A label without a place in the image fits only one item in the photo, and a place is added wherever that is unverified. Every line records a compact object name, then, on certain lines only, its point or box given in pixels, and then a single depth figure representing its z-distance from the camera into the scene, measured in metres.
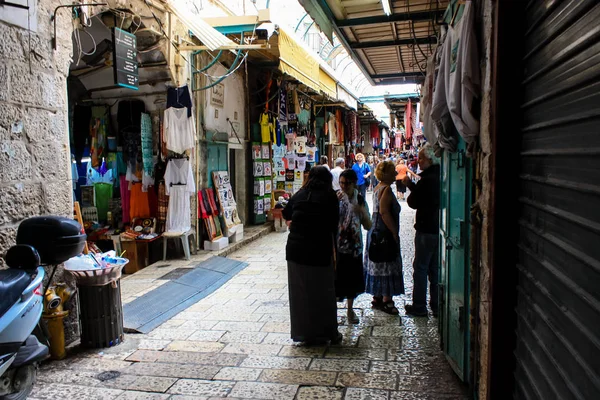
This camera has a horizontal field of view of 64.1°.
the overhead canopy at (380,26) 5.27
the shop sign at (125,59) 6.15
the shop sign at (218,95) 9.82
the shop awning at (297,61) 8.44
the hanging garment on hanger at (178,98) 8.33
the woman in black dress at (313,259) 4.61
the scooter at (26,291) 3.19
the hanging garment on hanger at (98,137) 9.19
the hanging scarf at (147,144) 8.66
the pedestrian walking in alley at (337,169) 11.77
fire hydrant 4.40
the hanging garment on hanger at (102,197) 9.86
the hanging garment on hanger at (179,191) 8.56
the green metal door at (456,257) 3.42
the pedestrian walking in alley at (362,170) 13.84
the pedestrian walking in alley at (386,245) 5.38
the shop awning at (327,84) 11.91
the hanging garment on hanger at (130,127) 9.06
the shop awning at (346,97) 14.39
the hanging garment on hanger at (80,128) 9.20
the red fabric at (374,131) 30.84
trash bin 4.70
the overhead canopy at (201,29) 7.03
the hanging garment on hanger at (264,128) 12.55
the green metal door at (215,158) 9.85
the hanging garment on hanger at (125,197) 9.40
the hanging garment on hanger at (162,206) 8.91
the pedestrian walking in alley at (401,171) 11.11
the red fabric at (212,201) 9.66
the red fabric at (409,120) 13.96
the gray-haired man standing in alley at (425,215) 5.19
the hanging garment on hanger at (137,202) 9.15
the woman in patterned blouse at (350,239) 5.20
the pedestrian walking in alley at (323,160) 11.69
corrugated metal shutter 1.56
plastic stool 8.53
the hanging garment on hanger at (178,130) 8.26
